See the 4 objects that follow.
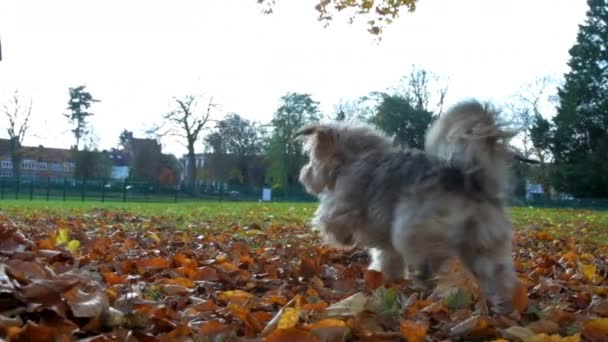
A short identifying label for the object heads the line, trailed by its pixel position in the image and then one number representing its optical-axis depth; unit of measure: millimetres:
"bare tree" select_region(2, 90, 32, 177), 72625
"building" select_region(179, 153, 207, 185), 83419
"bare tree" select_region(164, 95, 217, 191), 68175
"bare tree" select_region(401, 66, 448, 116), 66250
